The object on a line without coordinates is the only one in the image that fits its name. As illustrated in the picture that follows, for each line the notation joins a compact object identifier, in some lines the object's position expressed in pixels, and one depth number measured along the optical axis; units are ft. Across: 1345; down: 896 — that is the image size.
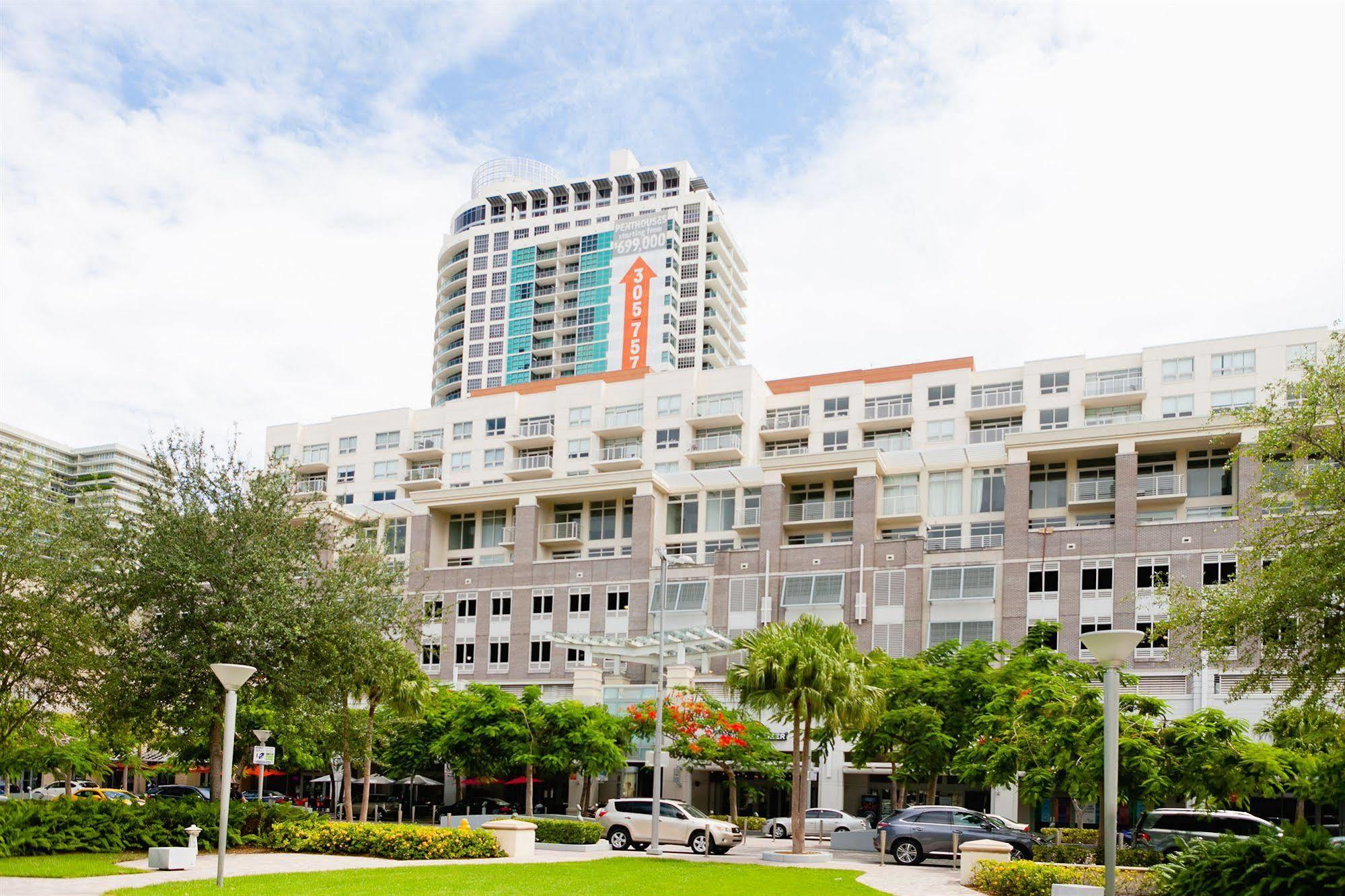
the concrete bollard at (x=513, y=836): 109.40
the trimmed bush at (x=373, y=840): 103.55
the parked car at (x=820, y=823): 170.40
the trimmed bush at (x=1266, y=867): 54.44
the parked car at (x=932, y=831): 120.06
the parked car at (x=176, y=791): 189.16
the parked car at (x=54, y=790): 213.46
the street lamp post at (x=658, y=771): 119.65
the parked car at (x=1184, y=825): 110.63
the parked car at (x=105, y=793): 178.18
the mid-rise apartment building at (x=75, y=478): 108.88
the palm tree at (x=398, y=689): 128.35
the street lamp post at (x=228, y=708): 72.69
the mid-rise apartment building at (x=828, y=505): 208.13
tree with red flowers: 164.86
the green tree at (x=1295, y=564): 71.10
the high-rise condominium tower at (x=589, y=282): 444.14
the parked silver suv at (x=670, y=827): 128.77
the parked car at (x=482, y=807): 171.53
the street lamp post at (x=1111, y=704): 57.62
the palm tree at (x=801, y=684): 118.52
